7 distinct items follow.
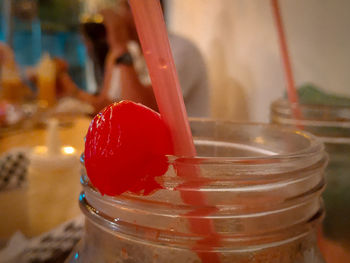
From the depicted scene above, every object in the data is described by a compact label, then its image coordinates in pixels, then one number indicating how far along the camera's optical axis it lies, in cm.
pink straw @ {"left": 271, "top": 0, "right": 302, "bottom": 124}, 35
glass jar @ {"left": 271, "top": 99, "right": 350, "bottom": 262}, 31
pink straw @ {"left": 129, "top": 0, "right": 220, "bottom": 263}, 19
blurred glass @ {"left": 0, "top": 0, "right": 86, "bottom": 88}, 312
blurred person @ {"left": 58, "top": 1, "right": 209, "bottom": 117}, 125
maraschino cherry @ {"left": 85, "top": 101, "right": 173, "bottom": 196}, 18
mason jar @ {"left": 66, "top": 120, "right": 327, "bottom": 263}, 19
